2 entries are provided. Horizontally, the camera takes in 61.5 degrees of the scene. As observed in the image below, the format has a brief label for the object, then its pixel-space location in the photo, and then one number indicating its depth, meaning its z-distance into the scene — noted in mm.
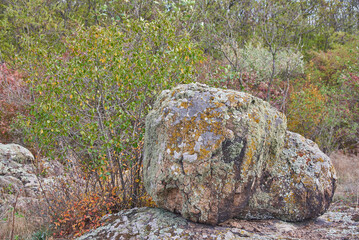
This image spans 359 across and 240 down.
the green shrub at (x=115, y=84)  4688
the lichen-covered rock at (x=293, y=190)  4125
